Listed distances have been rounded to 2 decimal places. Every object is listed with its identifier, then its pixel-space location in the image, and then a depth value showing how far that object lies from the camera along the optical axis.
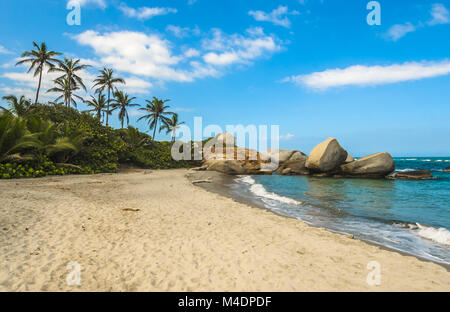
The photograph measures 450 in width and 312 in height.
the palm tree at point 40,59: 29.49
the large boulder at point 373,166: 25.28
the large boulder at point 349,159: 28.04
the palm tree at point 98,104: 41.96
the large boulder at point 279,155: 33.34
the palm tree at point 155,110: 43.41
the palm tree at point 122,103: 40.34
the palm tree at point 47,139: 15.90
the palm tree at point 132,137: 28.95
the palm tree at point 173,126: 47.86
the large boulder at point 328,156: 25.75
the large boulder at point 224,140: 36.22
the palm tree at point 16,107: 19.60
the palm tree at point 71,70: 34.31
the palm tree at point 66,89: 34.81
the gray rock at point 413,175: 25.66
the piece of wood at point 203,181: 18.75
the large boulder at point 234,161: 28.95
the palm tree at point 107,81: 39.31
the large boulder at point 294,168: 29.98
